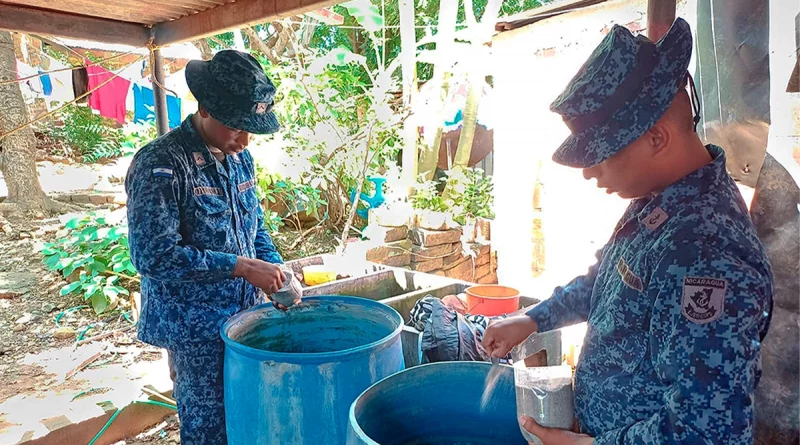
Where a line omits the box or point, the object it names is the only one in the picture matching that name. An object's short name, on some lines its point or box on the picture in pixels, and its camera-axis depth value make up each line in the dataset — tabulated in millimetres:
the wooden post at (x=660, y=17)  1758
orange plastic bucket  3166
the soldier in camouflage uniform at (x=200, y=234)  1748
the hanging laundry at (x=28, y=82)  9234
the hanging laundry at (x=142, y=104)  9172
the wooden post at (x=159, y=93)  3217
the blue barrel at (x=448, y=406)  1409
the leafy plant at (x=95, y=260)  5367
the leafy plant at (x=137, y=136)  7207
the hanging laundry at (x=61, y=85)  10367
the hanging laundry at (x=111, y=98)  9305
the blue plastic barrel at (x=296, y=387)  1596
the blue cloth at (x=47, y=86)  10539
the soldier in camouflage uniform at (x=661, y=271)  826
